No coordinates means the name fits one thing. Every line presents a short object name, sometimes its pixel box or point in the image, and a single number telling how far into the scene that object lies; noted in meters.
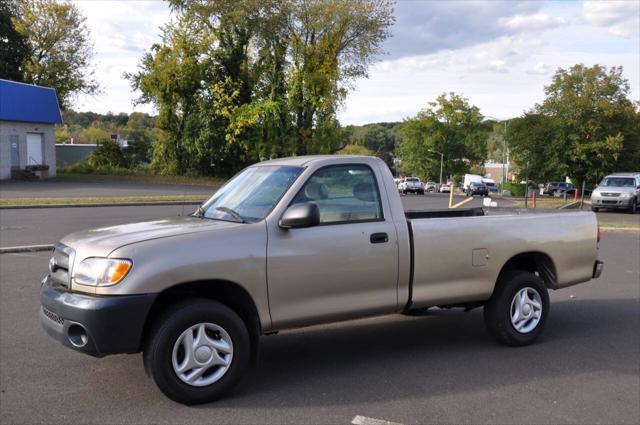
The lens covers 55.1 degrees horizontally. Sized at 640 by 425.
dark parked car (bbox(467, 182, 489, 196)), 58.53
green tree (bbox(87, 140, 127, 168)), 46.69
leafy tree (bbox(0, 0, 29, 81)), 49.16
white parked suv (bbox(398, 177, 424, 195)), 51.65
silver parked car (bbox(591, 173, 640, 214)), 26.73
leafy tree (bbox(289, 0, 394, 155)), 43.56
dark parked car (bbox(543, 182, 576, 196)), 63.84
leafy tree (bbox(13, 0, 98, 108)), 50.00
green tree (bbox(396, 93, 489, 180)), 92.06
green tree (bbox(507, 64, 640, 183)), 35.06
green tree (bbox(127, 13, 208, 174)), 44.00
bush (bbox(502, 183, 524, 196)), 65.12
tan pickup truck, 4.27
